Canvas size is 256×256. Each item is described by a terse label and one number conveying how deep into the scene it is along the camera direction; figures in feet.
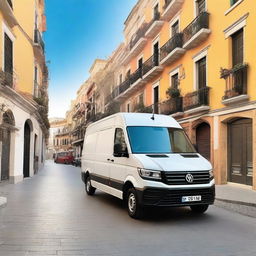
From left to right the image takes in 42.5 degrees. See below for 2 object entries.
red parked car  168.93
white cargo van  23.82
